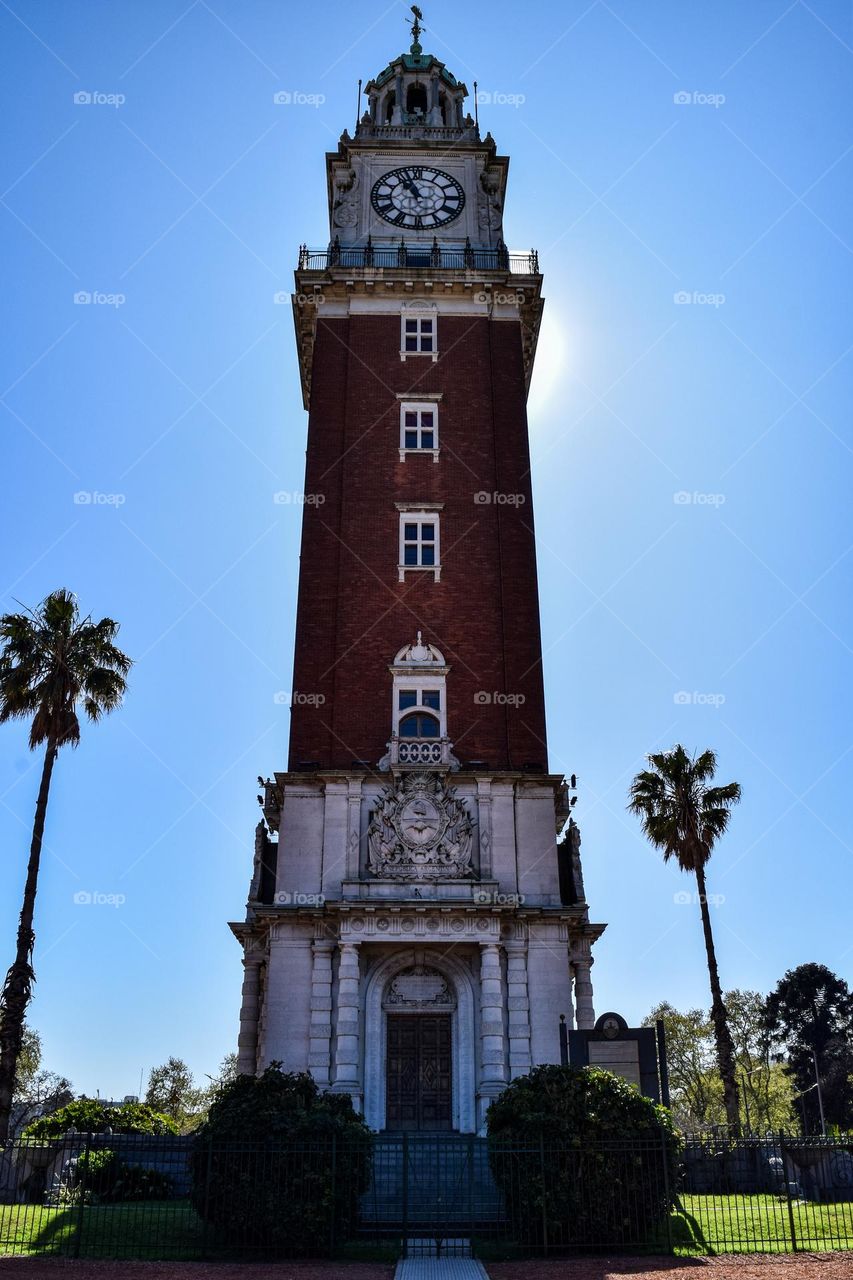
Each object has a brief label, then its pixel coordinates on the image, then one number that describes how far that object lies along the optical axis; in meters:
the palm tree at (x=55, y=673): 30.69
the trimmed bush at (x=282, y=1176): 18.33
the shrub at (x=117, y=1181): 23.08
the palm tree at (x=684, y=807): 34.97
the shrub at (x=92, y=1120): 27.53
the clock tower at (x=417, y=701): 29.59
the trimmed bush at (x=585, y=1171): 18.64
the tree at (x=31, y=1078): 76.19
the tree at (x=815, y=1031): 68.00
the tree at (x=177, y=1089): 81.44
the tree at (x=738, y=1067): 73.31
